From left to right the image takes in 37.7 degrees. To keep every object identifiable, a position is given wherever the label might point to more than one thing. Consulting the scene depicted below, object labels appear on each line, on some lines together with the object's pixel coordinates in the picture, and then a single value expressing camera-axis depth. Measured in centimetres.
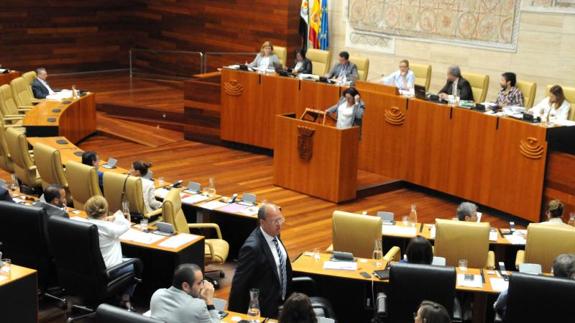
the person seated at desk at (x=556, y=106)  1041
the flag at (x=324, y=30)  1547
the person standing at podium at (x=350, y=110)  1075
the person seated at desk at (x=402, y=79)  1236
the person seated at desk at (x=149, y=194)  812
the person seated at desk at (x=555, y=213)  740
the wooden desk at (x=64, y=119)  1151
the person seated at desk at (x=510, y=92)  1128
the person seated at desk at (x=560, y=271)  587
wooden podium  1049
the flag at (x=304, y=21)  1584
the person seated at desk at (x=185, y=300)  523
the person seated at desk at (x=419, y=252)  601
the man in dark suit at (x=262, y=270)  585
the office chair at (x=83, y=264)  640
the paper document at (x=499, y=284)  625
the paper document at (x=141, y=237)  711
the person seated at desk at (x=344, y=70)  1296
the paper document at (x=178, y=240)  699
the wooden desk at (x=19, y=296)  604
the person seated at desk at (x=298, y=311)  469
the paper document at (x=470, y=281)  632
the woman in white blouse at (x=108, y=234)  666
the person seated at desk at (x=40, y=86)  1338
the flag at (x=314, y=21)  1552
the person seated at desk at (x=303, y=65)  1352
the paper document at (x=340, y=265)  663
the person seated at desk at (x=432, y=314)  446
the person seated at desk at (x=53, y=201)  720
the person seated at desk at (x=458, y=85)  1166
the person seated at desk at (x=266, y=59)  1348
